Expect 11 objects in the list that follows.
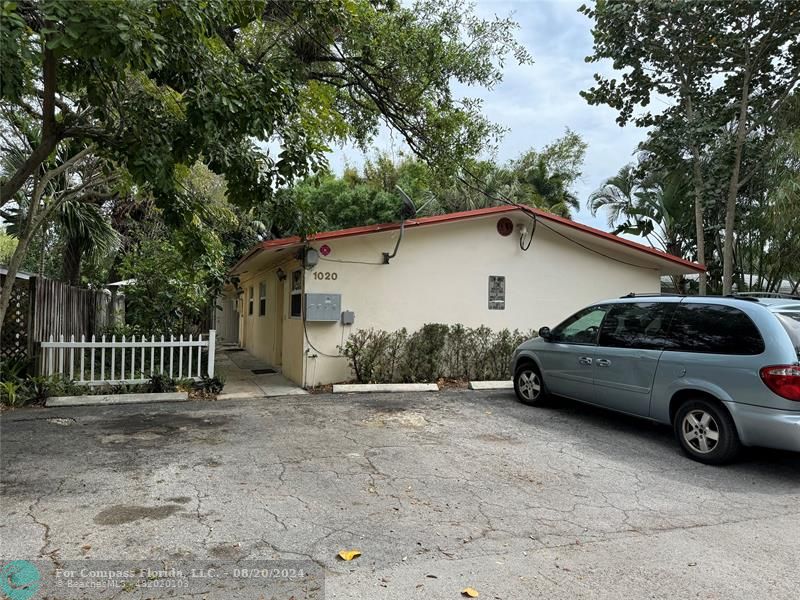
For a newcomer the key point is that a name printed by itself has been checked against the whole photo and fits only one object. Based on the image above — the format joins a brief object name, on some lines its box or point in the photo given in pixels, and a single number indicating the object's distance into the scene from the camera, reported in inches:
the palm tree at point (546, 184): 1000.9
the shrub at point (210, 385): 338.0
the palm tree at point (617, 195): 706.2
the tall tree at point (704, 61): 470.0
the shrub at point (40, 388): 297.0
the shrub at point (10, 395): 287.4
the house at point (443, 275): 371.9
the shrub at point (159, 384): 324.8
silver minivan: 180.1
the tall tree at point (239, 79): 158.9
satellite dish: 364.8
